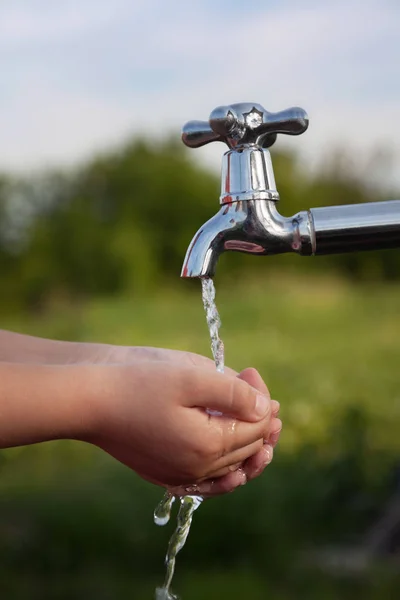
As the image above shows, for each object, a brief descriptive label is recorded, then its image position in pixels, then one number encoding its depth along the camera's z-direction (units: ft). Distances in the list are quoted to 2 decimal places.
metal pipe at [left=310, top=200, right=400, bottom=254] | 2.48
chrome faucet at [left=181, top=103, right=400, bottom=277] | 2.50
